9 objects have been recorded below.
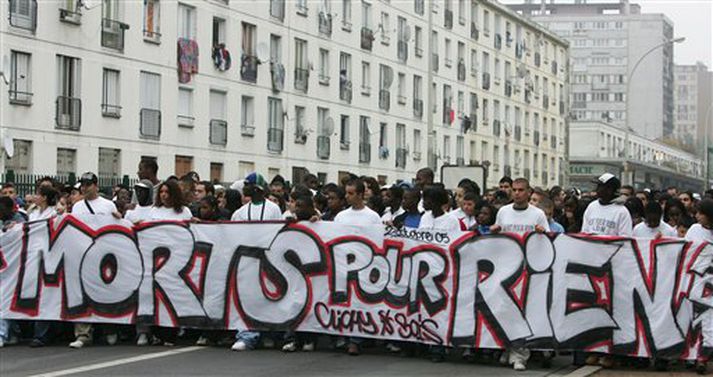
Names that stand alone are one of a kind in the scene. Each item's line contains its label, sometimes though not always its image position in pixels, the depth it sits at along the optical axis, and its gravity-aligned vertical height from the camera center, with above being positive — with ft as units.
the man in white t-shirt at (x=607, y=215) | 39.19 -0.50
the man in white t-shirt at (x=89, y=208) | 43.39 -0.55
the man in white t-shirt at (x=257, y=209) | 45.88 -0.53
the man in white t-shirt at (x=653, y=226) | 40.22 -0.87
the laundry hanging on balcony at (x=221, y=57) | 135.64 +15.61
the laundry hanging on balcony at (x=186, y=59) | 129.49 +14.76
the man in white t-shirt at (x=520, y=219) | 38.55 -0.68
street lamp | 160.82 +7.20
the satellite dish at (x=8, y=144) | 102.17 +4.08
